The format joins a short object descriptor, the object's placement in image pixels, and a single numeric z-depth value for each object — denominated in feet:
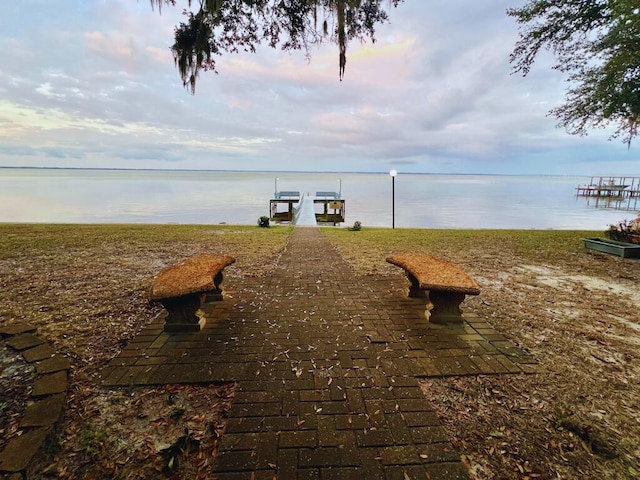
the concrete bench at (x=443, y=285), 10.21
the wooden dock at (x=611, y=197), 111.77
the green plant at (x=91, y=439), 5.88
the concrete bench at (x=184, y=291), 9.57
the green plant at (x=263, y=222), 42.26
